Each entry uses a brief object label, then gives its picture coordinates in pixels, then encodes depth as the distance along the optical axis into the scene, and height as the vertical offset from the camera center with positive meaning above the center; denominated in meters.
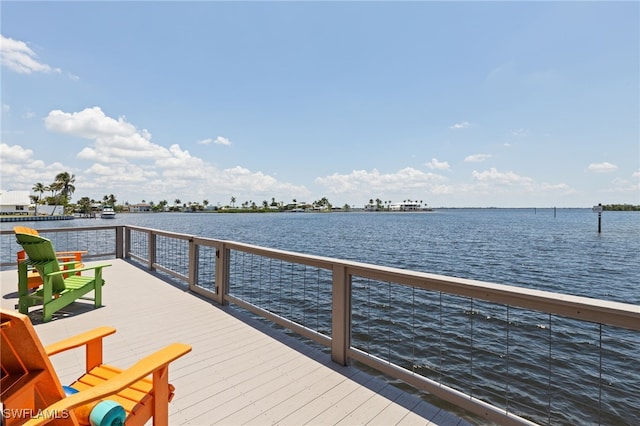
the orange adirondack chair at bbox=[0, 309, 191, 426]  1.13 -0.71
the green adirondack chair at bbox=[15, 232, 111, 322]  3.94 -1.00
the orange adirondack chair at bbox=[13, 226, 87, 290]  4.21 -0.95
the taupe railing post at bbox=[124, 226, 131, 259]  8.18 -0.96
